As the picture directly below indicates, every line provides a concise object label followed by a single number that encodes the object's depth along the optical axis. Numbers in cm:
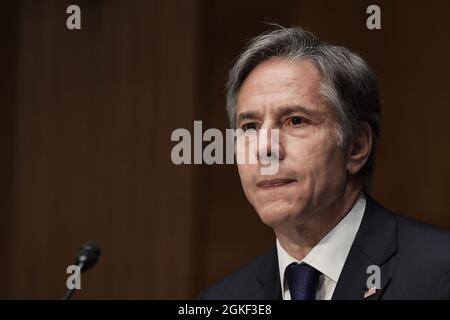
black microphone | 338
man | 334
